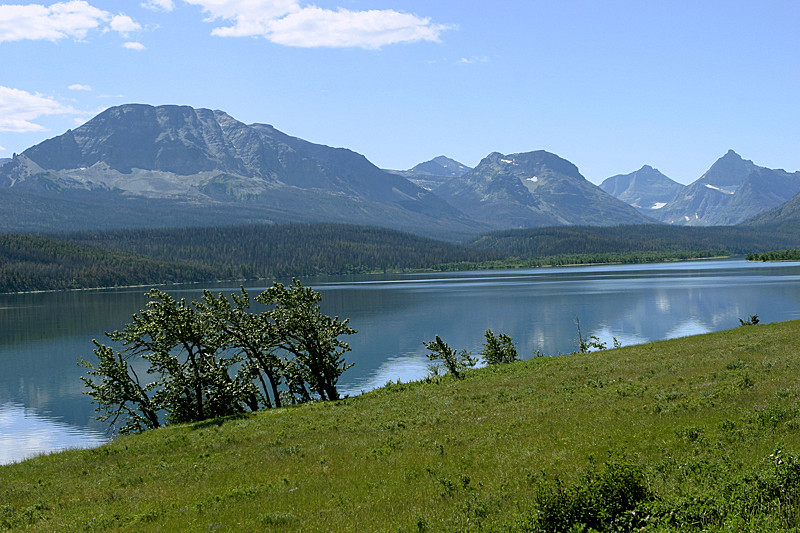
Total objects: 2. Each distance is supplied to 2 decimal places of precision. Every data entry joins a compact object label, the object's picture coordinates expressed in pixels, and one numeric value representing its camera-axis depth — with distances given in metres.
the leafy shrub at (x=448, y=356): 45.16
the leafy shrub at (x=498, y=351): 56.28
